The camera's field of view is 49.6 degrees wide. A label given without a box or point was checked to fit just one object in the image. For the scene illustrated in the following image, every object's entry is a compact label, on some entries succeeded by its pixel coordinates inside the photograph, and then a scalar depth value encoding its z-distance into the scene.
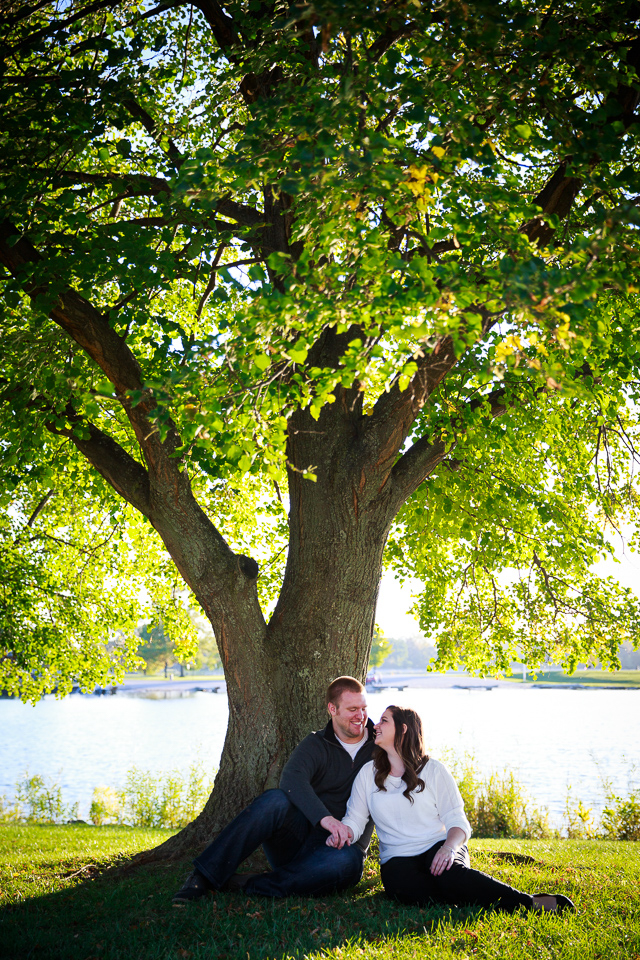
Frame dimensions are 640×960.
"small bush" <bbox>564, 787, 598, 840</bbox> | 10.70
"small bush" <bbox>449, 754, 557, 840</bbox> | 10.71
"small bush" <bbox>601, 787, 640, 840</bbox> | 10.30
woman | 4.30
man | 4.68
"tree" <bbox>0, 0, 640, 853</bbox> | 4.05
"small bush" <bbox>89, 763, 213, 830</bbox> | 12.16
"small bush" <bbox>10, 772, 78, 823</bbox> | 13.55
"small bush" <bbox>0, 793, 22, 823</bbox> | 13.39
